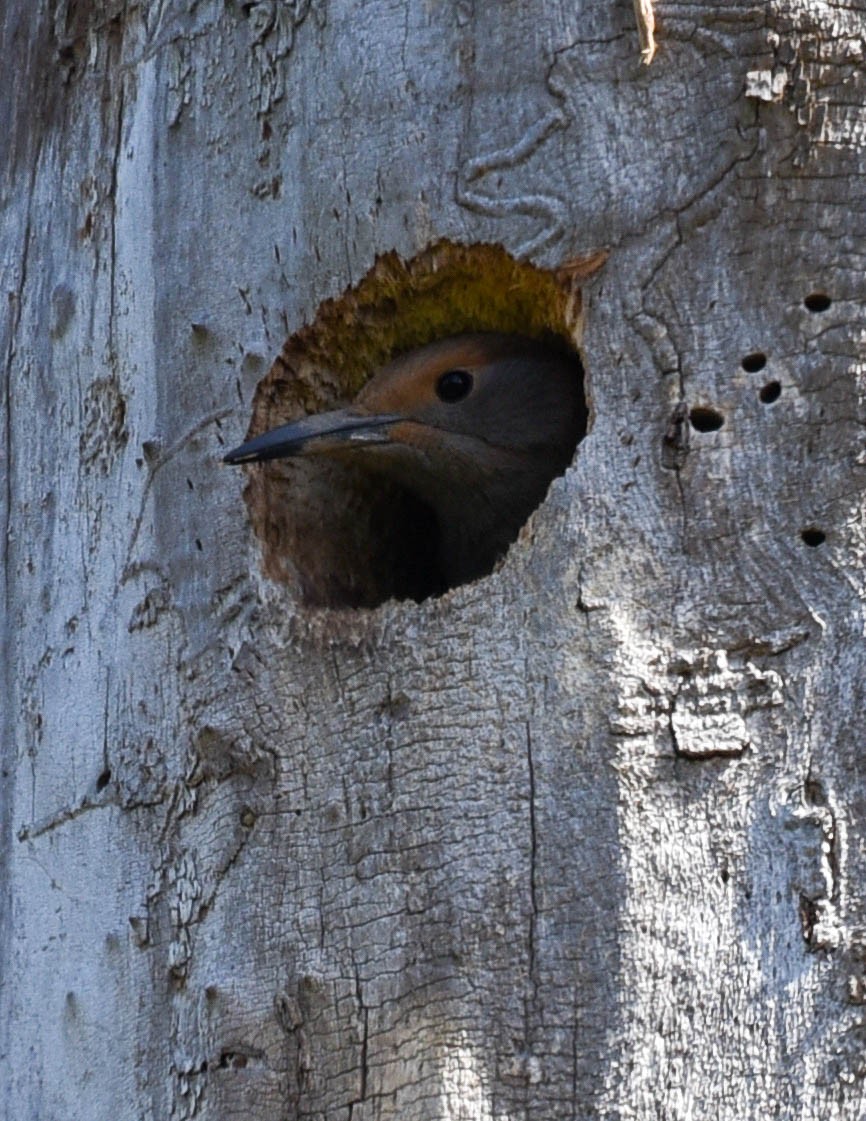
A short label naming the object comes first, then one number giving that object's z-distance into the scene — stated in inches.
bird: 220.5
